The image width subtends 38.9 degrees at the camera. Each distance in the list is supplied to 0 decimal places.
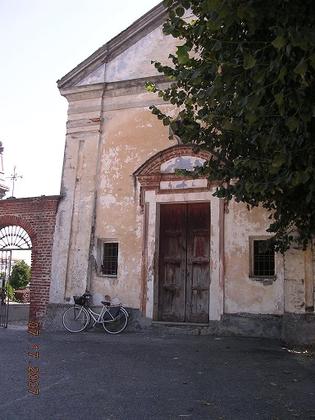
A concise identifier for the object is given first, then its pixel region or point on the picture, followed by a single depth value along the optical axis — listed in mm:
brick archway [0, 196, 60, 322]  12031
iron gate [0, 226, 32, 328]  12714
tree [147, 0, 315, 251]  3105
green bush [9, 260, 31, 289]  23750
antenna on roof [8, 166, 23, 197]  31789
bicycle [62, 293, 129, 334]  10914
